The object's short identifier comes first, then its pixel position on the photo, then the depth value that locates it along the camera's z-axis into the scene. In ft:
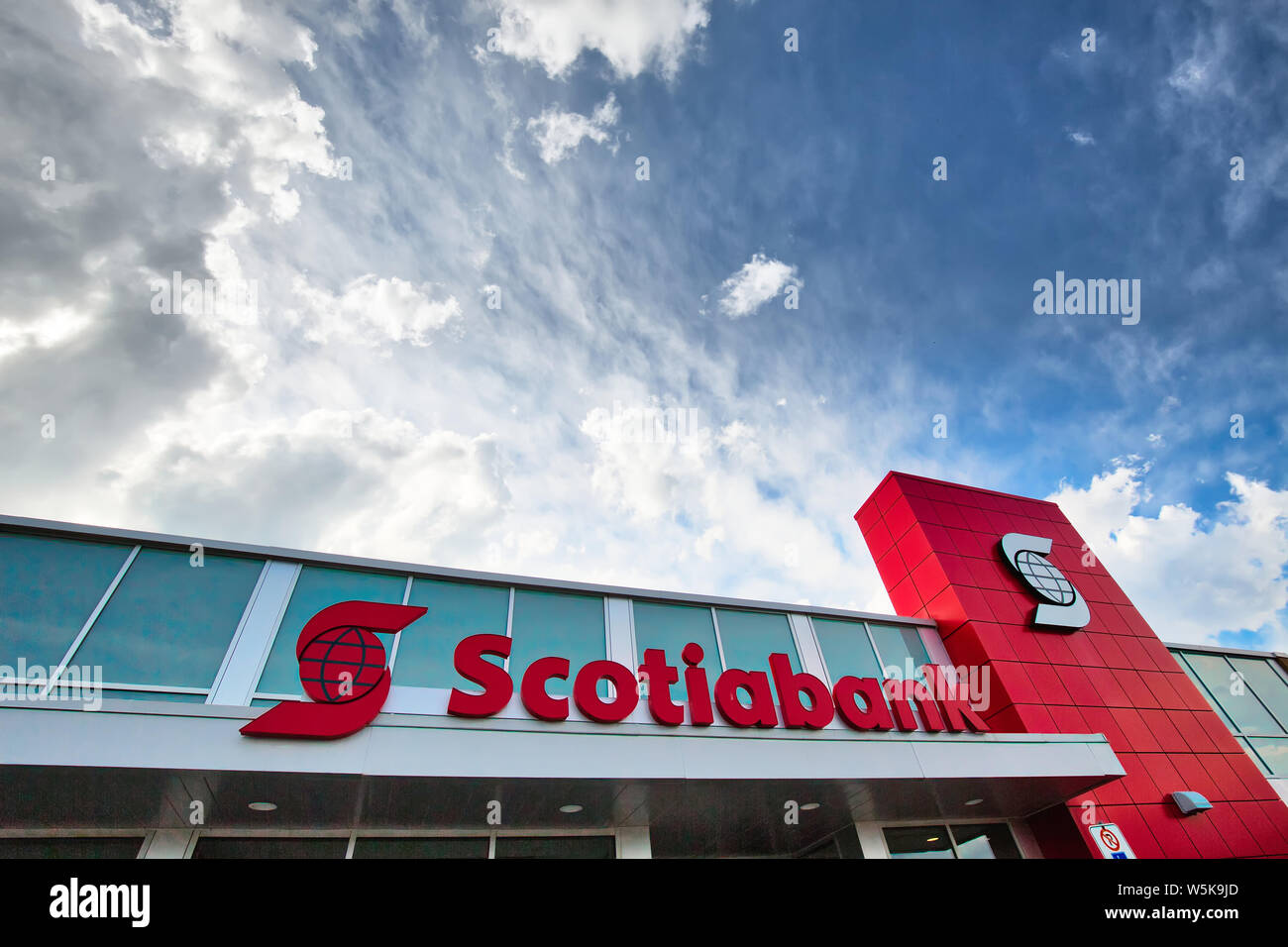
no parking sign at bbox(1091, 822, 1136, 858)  34.74
